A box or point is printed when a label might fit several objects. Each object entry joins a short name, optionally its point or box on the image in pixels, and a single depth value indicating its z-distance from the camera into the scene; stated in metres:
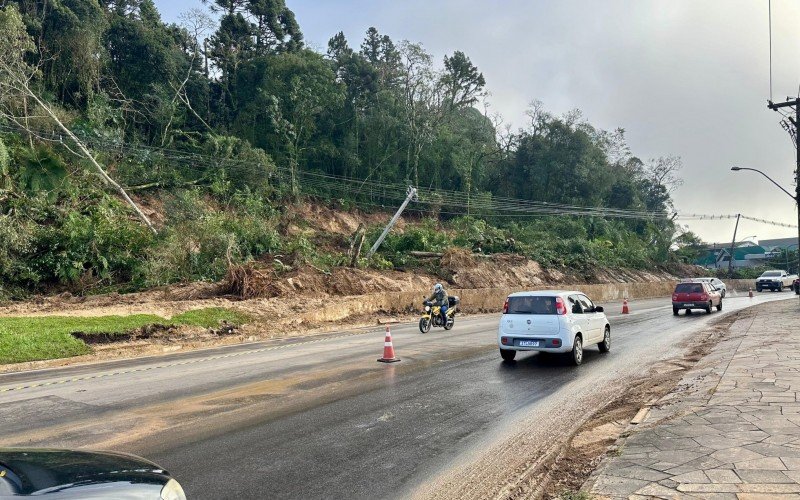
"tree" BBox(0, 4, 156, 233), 29.33
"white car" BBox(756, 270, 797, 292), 53.53
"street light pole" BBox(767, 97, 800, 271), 25.67
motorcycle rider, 21.86
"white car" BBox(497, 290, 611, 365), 12.32
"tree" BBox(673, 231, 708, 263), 71.25
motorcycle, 20.78
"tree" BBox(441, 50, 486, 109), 59.34
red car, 27.30
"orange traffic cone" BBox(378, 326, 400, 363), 13.30
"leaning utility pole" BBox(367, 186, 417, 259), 36.02
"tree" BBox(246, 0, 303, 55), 51.34
